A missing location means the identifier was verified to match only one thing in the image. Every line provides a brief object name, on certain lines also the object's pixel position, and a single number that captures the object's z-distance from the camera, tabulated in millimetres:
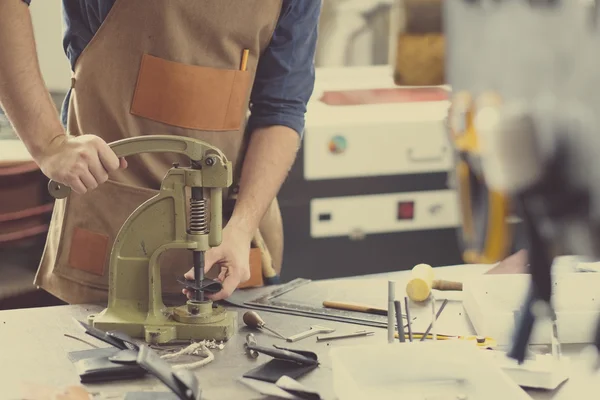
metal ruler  1994
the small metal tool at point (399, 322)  1881
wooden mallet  2069
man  2055
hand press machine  1886
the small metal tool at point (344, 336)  1927
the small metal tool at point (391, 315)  1886
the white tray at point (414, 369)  1685
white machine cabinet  2965
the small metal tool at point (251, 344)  1867
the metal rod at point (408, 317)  1909
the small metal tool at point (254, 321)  1956
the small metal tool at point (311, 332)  1924
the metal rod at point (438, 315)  1934
